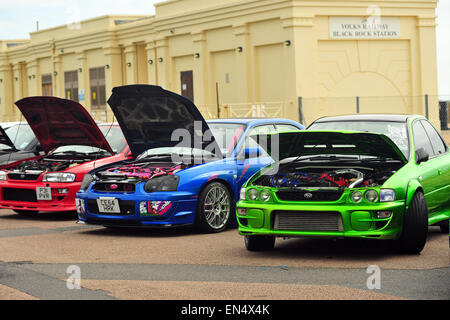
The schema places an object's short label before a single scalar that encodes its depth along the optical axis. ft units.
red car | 41.19
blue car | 34.60
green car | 27.25
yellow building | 107.45
